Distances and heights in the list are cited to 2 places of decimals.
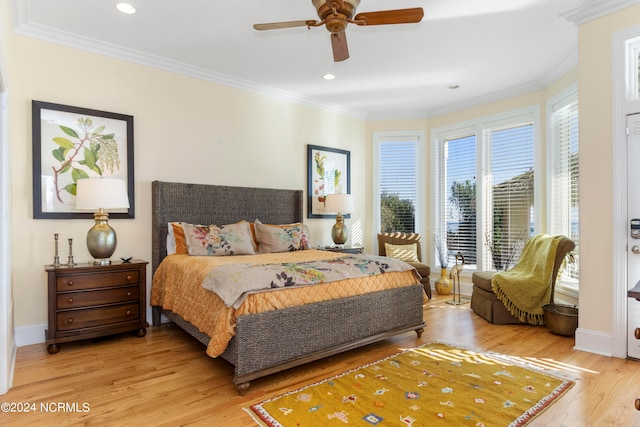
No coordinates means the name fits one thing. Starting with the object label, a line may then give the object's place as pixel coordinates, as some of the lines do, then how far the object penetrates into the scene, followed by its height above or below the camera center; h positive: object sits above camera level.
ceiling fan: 2.16 +1.20
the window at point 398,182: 6.05 +0.47
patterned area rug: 2.07 -1.18
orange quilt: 2.42 -0.63
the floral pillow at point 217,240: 3.72 -0.30
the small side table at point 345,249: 4.91 -0.53
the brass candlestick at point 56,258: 3.26 -0.40
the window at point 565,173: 4.11 +0.42
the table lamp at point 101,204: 3.20 +0.07
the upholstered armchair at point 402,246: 5.40 -0.55
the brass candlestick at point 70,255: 3.30 -0.38
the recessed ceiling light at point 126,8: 2.99 +1.68
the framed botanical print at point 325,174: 5.36 +0.54
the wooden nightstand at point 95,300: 3.06 -0.78
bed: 2.43 -0.81
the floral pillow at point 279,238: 4.21 -0.32
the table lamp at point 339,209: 5.15 +0.02
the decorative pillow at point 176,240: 3.85 -0.30
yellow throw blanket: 3.87 -0.84
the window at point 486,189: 4.93 +0.30
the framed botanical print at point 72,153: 3.34 +0.57
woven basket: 3.49 -1.06
